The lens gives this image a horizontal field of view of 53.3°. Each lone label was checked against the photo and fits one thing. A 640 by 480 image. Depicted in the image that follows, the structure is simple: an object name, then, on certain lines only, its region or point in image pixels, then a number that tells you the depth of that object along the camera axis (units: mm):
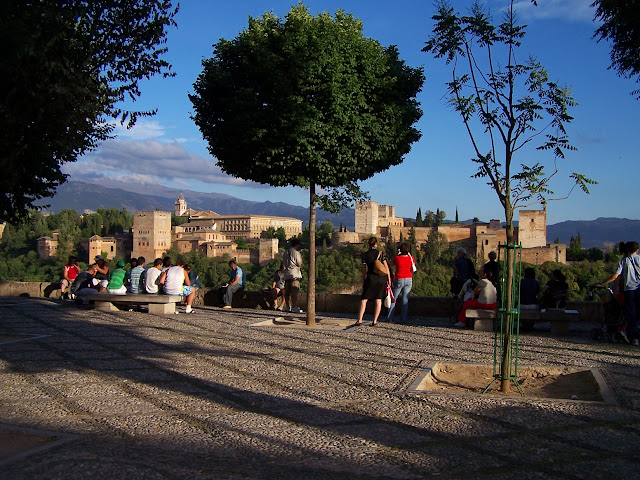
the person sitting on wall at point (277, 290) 13844
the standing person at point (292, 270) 13127
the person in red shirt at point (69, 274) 16234
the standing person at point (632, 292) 8867
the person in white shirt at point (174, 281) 12656
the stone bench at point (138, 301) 12375
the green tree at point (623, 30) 9891
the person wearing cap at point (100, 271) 14564
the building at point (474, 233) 86125
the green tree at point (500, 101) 7512
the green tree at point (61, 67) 6223
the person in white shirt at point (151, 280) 12750
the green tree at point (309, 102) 9852
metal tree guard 5656
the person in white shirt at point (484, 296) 10680
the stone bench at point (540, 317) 9969
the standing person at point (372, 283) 10930
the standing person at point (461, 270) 11992
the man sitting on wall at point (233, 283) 14492
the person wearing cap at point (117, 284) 12992
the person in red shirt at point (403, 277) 11883
